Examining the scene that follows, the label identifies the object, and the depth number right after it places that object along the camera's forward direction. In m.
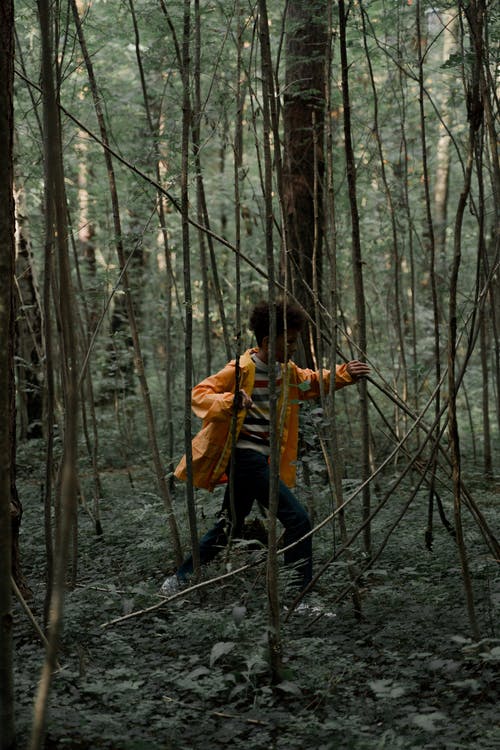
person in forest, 3.82
